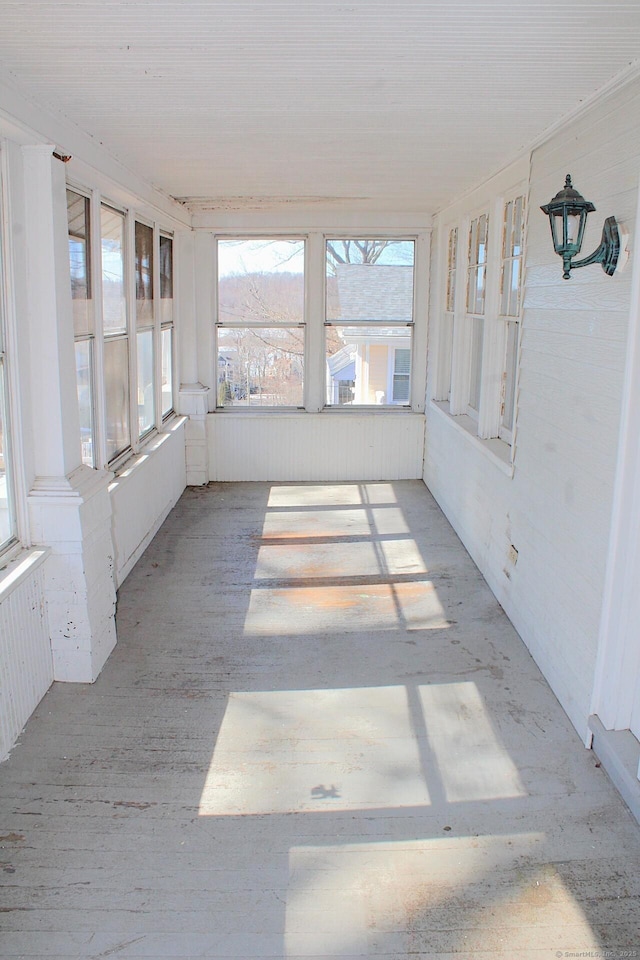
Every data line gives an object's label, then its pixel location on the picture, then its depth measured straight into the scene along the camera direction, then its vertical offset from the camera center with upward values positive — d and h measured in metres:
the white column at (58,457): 3.49 -0.67
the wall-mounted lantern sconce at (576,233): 3.06 +0.37
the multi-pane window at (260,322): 7.89 -0.03
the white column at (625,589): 2.97 -1.03
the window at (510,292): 4.95 +0.20
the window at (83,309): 4.28 +0.04
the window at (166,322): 6.98 -0.04
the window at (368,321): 7.95 +0.00
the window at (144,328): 5.99 -0.08
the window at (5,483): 3.43 -0.74
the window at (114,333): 4.99 -0.10
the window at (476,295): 5.96 +0.21
